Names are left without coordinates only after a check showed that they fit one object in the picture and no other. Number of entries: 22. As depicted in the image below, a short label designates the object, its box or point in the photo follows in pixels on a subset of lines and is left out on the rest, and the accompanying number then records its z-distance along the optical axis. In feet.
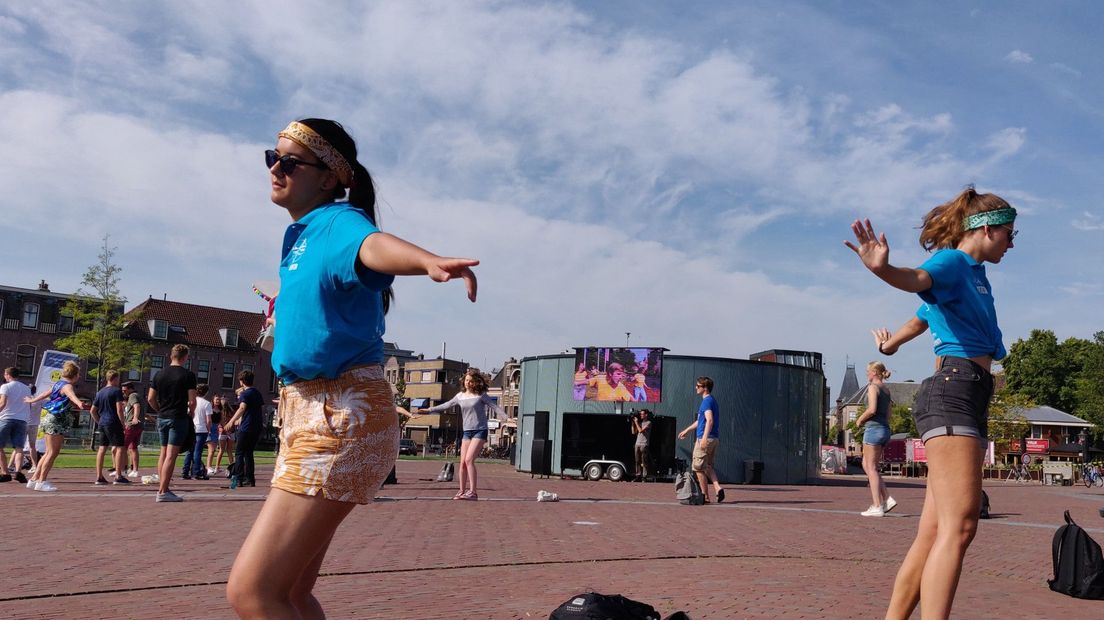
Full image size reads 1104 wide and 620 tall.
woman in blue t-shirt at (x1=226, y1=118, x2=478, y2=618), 6.75
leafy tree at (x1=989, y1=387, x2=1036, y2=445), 194.08
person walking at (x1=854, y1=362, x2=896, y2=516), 33.91
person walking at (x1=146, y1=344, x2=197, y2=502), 33.81
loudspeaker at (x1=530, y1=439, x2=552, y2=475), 77.56
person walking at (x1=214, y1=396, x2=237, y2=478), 58.49
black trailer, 79.25
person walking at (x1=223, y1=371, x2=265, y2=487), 41.55
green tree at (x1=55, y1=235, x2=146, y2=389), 126.52
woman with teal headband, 10.65
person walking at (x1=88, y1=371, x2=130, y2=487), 41.96
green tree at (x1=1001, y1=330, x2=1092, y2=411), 250.57
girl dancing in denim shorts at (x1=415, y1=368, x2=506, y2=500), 38.61
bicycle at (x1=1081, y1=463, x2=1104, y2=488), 132.67
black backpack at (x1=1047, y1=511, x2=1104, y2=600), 17.53
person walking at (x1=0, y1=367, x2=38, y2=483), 40.60
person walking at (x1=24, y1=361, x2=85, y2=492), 39.22
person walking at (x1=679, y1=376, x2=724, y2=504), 41.52
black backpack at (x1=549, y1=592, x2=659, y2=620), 10.85
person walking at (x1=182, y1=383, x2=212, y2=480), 49.11
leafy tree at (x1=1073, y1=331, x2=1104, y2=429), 230.48
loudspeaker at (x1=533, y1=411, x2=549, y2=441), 84.17
